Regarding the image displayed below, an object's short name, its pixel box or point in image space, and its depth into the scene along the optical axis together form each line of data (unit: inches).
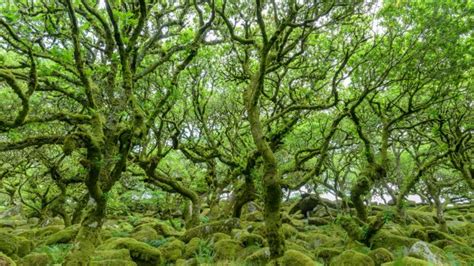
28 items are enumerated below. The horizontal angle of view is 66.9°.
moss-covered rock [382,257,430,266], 309.9
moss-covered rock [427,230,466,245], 607.8
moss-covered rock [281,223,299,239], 642.2
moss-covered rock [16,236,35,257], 529.5
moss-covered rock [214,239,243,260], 485.4
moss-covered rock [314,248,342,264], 469.9
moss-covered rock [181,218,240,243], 604.1
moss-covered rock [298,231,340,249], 583.5
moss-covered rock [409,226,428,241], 601.2
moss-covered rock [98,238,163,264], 449.0
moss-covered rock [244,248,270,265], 419.2
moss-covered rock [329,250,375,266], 390.9
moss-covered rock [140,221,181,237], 690.5
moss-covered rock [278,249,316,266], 367.2
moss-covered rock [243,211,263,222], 900.8
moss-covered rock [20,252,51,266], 426.1
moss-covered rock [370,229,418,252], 505.4
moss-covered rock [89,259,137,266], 377.6
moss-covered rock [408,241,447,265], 395.9
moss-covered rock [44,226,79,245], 576.9
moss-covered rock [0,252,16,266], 322.7
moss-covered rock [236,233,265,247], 513.7
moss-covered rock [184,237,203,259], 509.0
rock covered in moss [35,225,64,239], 699.5
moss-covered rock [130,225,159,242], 638.5
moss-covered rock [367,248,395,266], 418.8
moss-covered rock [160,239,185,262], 496.4
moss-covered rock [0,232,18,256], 491.6
